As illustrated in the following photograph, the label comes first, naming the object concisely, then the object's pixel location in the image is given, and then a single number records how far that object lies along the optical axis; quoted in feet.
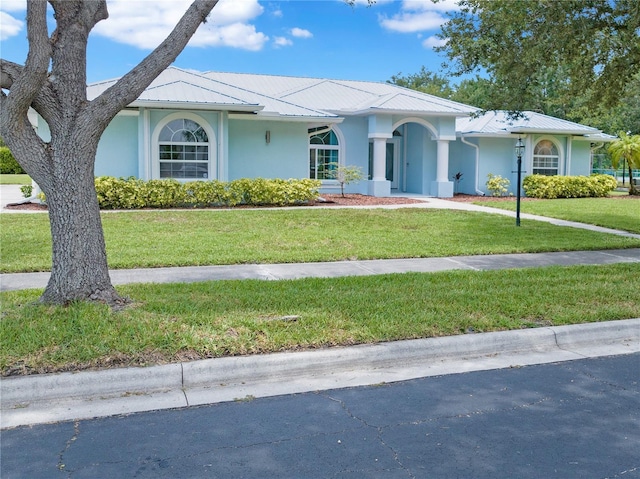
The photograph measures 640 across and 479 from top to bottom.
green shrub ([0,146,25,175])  153.99
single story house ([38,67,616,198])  64.49
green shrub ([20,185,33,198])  63.77
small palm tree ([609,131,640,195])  91.56
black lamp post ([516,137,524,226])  51.48
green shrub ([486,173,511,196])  82.94
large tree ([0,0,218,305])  20.13
